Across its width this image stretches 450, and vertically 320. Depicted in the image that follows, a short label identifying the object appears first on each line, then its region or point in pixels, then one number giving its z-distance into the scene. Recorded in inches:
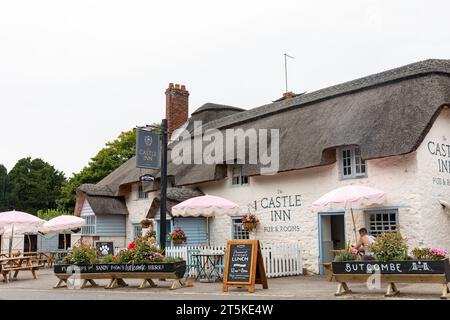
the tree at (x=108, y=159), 1619.1
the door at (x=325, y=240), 650.2
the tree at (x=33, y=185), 1972.2
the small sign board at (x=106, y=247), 790.6
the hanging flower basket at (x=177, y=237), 722.2
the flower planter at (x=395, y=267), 401.4
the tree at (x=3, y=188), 1920.3
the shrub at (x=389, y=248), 424.5
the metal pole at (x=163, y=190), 629.4
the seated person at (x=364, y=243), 493.7
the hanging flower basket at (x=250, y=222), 729.0
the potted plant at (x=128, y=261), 527.2
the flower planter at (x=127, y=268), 523.8
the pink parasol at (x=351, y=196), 546.9
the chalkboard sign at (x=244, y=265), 488.7
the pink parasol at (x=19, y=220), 746.9
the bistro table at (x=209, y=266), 601.3
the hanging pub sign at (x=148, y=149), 687.1
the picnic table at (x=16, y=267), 669.3
